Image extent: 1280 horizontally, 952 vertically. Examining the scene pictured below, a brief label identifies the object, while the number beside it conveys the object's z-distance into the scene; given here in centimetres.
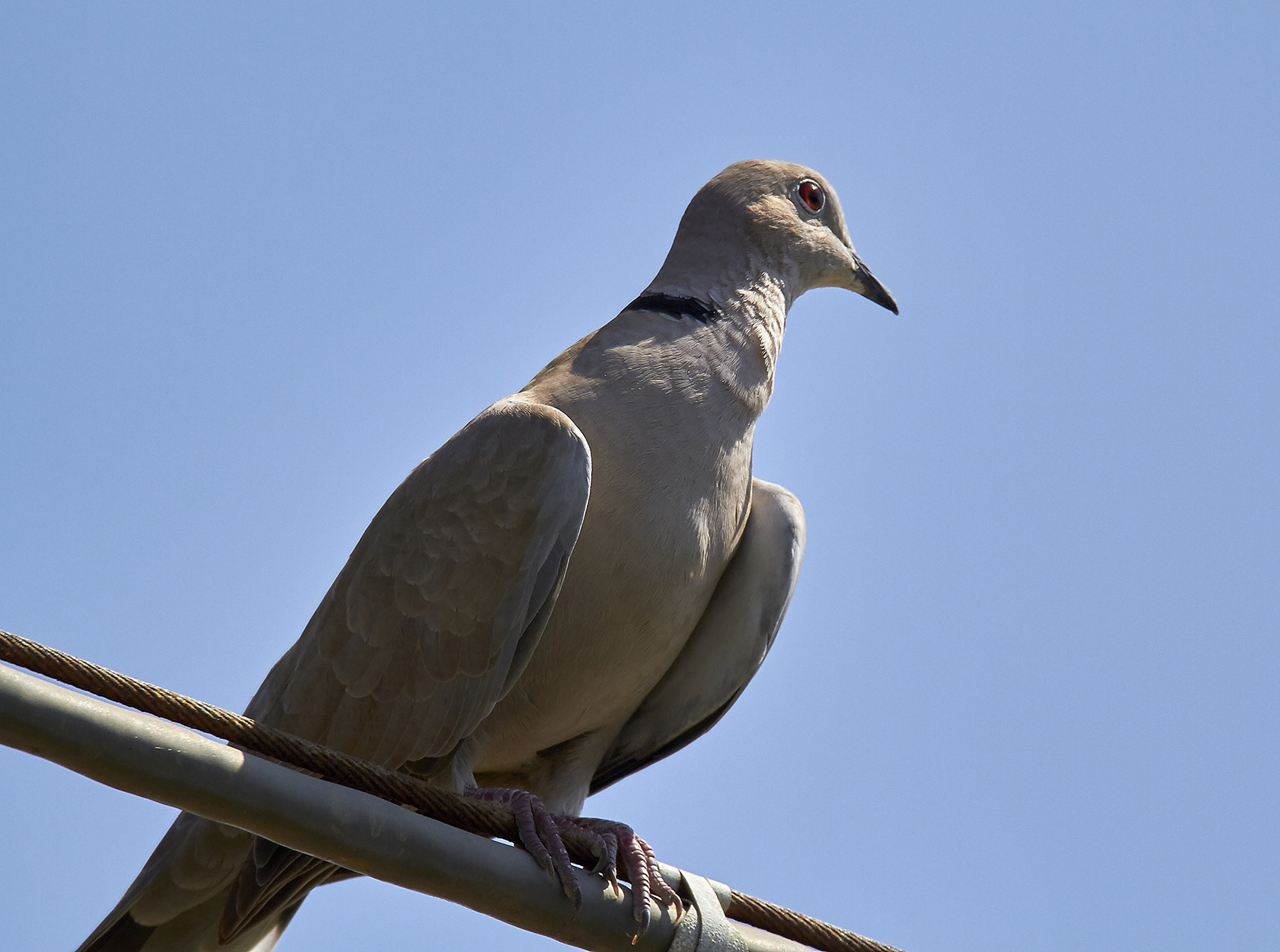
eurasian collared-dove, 834
